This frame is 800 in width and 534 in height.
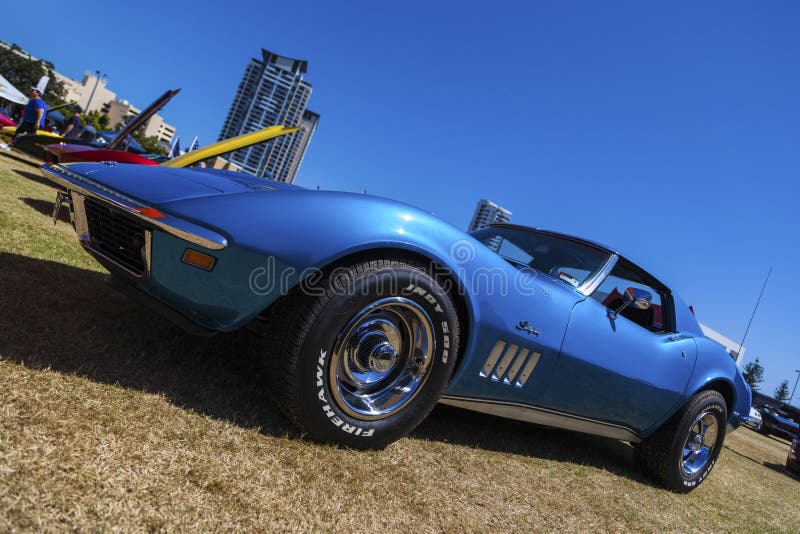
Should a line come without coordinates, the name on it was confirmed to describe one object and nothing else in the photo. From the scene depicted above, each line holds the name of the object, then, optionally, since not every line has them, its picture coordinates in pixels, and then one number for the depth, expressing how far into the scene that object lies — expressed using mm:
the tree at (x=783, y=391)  77000
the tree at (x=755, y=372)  70688
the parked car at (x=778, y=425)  17422
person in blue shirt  9008
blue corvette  1709
